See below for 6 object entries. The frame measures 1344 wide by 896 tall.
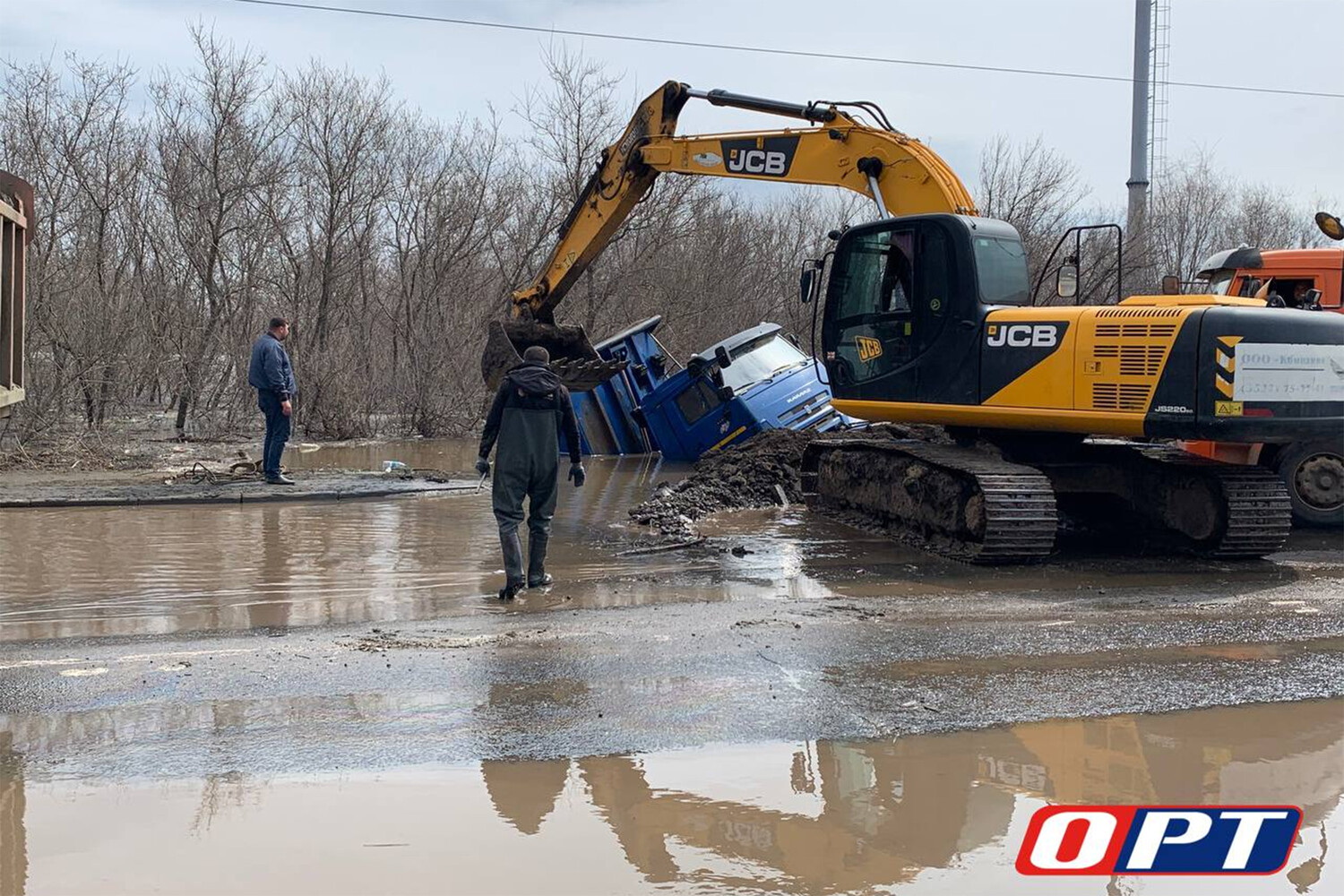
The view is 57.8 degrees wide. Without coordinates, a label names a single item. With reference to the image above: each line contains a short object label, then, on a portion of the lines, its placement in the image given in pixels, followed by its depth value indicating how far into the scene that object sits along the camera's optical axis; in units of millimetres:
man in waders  8383
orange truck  11602
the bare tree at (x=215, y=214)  22219
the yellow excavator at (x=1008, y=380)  8844
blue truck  16609
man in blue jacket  13359
